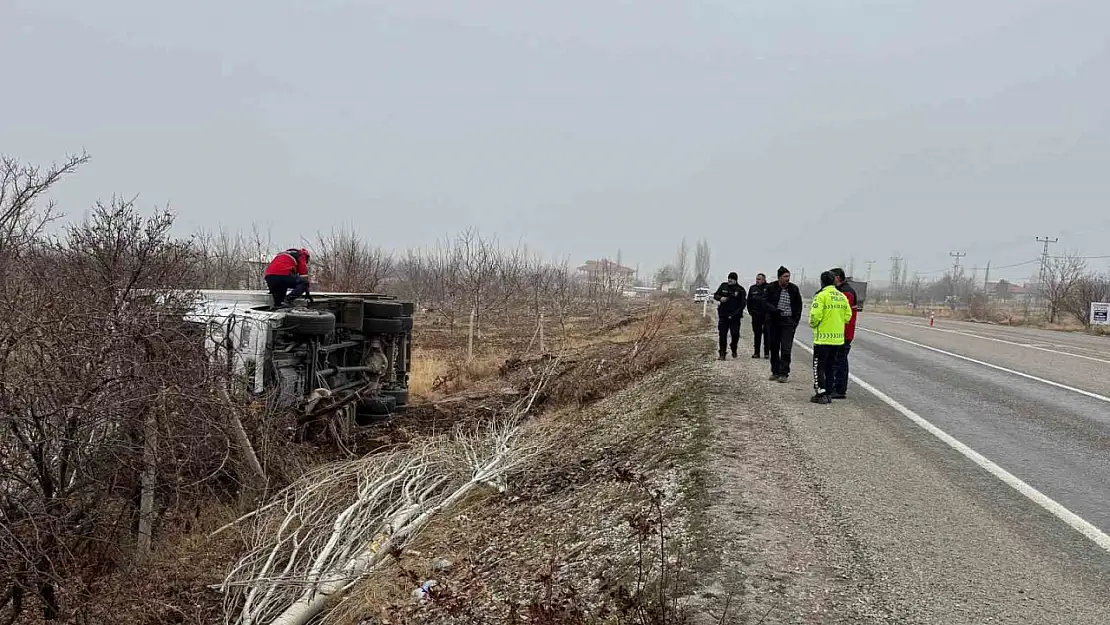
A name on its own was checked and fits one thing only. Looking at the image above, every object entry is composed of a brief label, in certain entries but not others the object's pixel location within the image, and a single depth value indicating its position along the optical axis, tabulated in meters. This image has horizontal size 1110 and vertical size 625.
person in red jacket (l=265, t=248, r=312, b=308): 9.03
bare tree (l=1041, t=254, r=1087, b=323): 37.22
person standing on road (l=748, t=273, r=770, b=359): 11.59
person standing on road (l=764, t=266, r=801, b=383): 9.90
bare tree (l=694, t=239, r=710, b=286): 111.94
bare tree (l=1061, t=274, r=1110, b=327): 34.47
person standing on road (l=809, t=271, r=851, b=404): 8.22
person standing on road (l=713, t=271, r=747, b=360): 12.02
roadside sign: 31.05
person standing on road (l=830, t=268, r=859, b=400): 8.65
